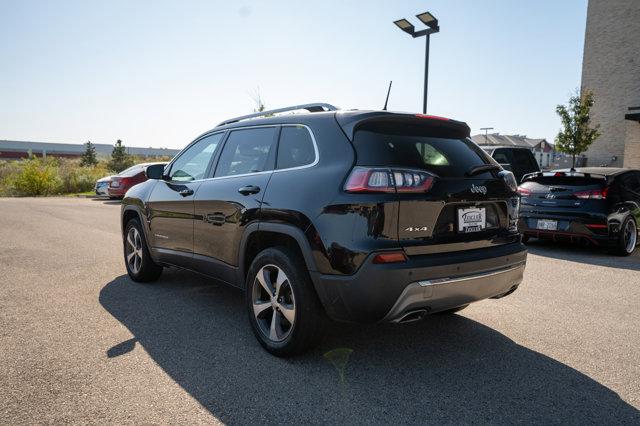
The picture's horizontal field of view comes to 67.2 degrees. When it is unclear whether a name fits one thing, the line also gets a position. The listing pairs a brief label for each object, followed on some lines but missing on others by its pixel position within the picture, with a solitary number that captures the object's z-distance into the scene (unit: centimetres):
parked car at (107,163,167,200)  1783
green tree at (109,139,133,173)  3821
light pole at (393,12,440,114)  1348
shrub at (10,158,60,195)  2444
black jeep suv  294
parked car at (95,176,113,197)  1953
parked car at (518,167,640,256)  770
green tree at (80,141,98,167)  5135
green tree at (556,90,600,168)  2269
